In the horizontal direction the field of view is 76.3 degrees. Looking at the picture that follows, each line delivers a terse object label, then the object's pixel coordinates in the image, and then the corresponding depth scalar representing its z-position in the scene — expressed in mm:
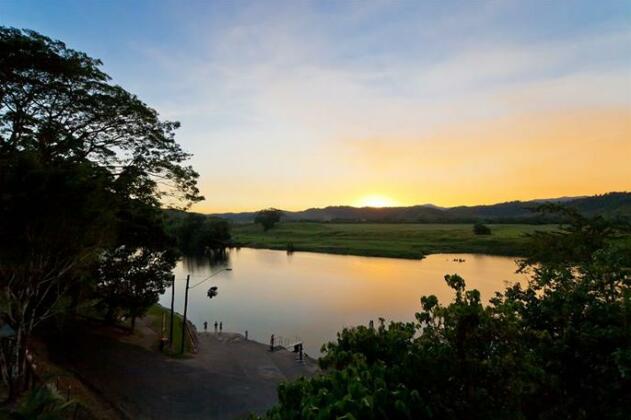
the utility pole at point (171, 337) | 26819
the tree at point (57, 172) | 12758
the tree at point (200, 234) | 88625
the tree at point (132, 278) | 25516
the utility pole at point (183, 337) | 25036
